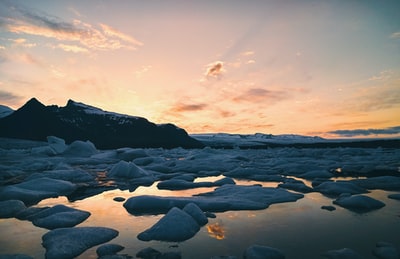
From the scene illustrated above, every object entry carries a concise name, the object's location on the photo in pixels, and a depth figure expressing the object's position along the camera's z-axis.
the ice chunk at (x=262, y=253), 3.14
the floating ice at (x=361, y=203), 5.66
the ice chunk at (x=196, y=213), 4.55
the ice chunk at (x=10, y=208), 5.14
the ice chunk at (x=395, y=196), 6.76
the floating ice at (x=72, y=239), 3.22
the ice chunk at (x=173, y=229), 3.81
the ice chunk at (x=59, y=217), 4.39
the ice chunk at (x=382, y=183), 8.41
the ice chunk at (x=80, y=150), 24.28
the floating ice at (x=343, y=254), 3.11
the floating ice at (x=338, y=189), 7.42
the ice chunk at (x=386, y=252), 3.16
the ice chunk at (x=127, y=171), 11.28
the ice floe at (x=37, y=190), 6.39
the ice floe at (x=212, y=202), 5.55
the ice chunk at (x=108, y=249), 3.26
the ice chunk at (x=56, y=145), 25.17
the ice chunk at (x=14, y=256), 3.00
